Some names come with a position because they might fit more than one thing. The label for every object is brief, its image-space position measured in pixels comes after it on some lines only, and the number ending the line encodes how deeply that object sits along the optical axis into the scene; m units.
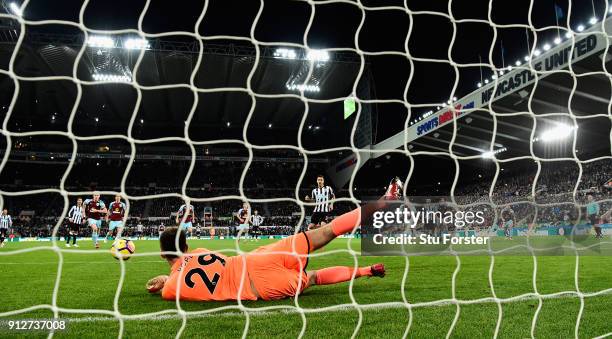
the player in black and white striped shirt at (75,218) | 11.38
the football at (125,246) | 4.33
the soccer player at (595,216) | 11.76
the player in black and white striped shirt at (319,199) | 8.60
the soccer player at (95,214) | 10.91
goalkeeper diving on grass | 3.33
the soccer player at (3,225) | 12.50
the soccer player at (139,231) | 21.83
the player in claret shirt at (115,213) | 11.73
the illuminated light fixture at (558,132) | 16.66
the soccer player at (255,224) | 16.76
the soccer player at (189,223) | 15.39
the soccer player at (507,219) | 14.91
